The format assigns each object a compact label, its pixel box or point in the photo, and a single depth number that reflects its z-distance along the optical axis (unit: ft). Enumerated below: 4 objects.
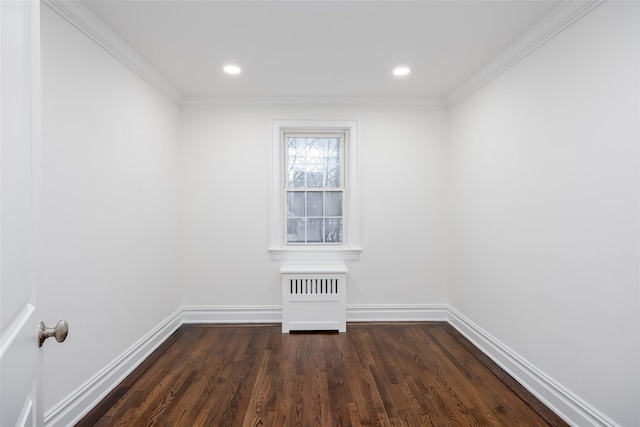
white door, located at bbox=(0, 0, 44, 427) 2.15
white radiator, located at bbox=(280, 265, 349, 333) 11.45
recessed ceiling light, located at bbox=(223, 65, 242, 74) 9.46
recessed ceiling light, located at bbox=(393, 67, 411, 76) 9.71
